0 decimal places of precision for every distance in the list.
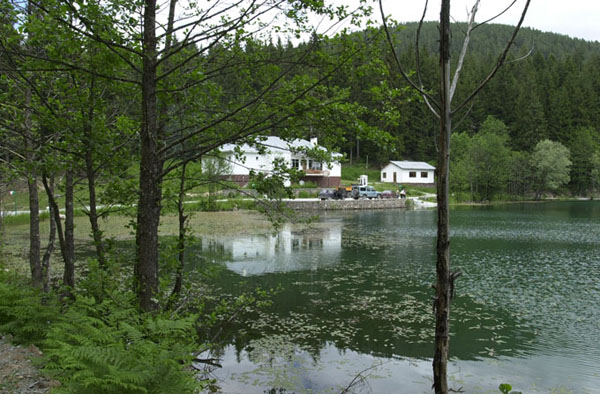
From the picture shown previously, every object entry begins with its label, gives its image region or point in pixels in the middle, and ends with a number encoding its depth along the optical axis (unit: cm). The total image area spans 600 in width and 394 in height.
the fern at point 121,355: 379
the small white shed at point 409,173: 6500
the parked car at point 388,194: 5217
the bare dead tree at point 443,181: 340
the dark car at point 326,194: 4816
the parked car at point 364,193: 5078
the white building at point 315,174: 5046
